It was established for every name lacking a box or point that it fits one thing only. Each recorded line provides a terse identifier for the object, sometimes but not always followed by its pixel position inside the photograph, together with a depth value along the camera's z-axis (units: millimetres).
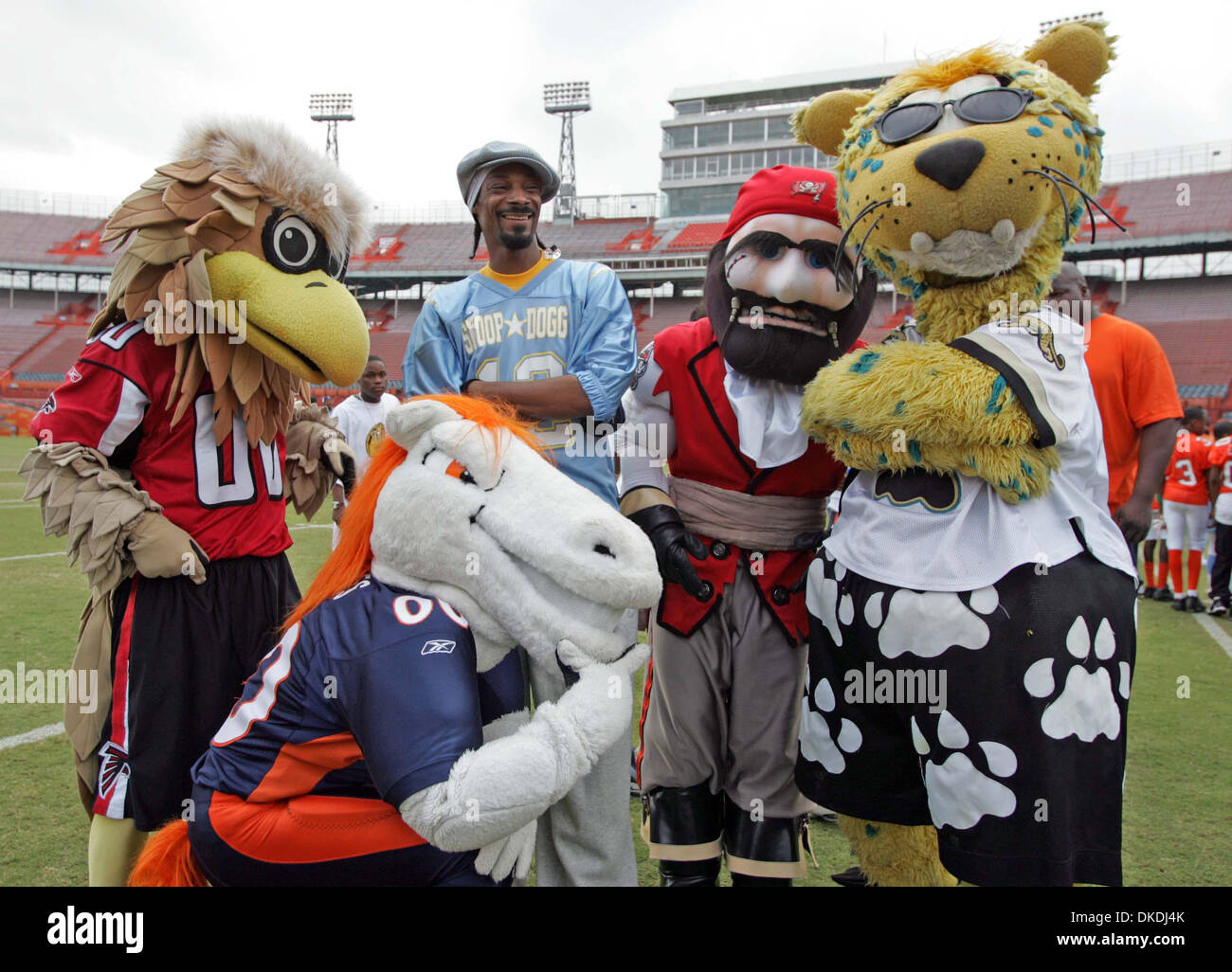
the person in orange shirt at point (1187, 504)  7120
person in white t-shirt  6109
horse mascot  1327
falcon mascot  1846
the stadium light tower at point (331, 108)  34250
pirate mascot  2023
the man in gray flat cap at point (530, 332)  2156
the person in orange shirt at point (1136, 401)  3406
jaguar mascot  1613
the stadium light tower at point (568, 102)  35875
